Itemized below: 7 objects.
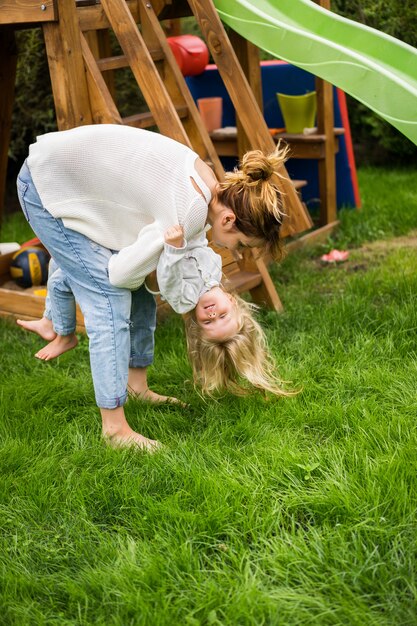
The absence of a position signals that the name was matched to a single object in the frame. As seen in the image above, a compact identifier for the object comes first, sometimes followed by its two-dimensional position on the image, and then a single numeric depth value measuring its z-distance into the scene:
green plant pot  5.97
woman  2.76
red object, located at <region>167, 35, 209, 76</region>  6.16
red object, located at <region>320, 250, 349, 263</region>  5.25
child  2.75
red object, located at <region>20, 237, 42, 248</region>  5.08
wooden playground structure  3.60
